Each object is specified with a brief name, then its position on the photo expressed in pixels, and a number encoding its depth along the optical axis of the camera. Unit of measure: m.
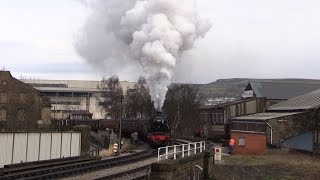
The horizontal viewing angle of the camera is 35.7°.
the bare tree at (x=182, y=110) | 94.13
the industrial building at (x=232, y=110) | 72.69
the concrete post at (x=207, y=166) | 24.27
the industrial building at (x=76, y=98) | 152.75
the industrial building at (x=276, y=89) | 78.65
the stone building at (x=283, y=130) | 44.09
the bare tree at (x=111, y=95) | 111.31
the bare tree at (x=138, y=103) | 102.36
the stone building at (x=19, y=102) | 82.44
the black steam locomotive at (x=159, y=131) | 44.31
